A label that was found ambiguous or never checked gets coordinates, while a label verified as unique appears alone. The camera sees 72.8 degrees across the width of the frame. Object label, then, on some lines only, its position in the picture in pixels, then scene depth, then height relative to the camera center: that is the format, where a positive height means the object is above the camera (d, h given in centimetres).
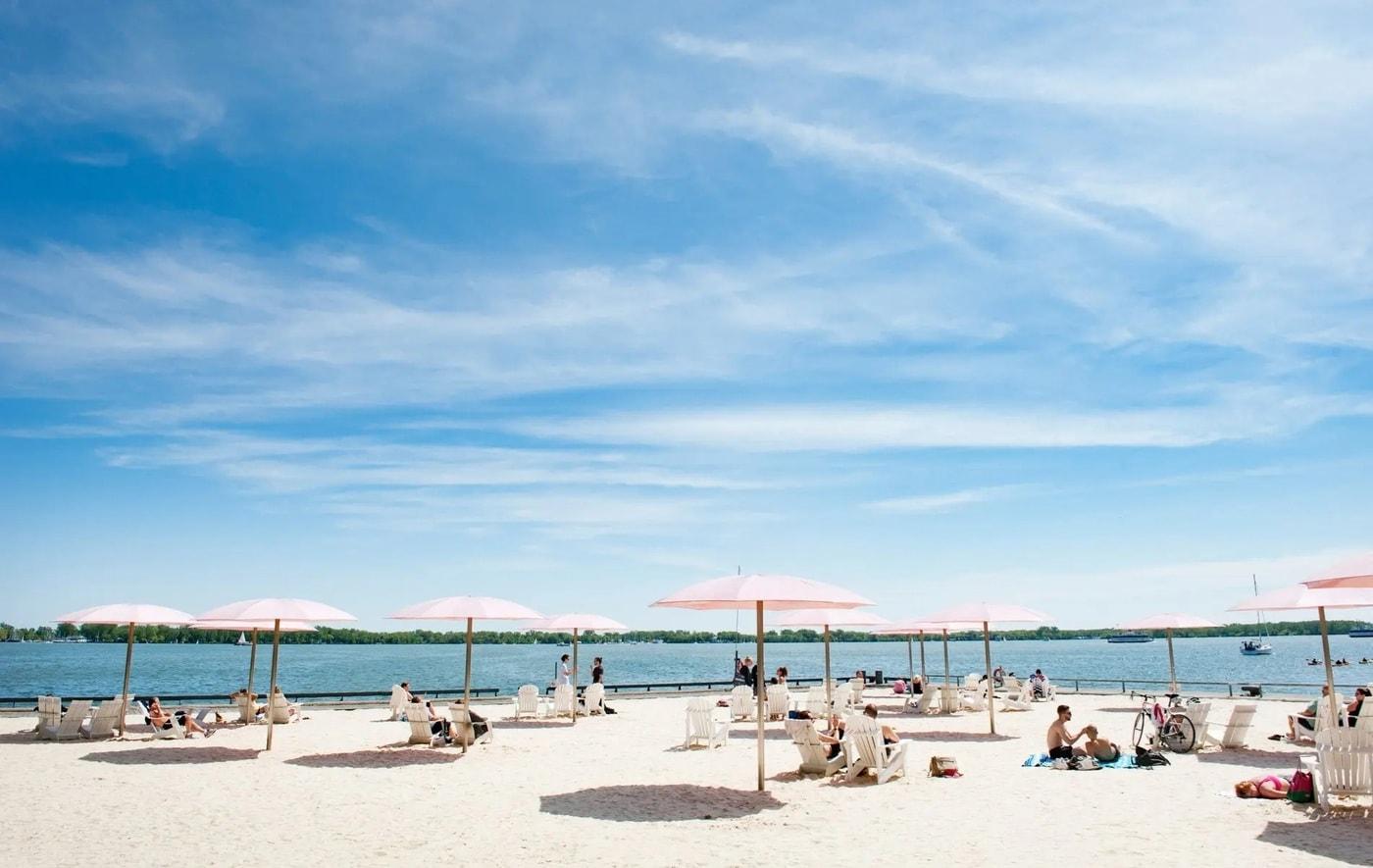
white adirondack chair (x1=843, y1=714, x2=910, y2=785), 1160 -163
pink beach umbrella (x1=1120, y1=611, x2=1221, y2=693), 2158 -3
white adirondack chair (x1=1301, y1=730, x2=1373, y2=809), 954 -150
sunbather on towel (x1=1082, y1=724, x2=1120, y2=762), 1304 -176
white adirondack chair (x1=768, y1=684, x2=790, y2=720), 2017 -174
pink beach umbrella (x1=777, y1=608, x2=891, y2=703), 1674 +4
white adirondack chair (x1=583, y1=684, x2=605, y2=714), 2183 -182
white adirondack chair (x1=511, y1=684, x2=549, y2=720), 2145 -184
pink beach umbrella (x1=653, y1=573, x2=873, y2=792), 1004 +28
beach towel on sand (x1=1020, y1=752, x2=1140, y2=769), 1289 -194
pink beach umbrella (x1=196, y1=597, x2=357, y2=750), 1425 +13
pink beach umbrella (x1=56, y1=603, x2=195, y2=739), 1573 +8
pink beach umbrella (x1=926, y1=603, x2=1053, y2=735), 1806 +12
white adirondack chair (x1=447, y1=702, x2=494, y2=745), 1470 -159
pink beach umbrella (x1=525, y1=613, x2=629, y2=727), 2103 -8
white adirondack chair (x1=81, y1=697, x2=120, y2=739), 1576 -170
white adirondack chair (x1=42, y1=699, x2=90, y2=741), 1551 -173
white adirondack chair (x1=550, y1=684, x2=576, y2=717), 2136 -178
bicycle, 1424 -163
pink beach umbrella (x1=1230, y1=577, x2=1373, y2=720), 1321 +31
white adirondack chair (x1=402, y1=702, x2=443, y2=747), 1498 -165
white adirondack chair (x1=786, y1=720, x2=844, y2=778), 1205 -166
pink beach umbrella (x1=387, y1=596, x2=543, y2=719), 1474 +17
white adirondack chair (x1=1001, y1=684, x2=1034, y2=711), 2278 -200
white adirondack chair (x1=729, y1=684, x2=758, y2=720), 2006 -172
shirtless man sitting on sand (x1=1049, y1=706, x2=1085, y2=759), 1301 -165
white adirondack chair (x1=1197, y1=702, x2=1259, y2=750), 1422 -162
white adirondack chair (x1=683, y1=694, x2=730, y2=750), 1542 -166
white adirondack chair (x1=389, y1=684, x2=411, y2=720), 2031 -171
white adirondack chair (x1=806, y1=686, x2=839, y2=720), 2002 -176
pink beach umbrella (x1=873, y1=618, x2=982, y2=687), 2056 -14
